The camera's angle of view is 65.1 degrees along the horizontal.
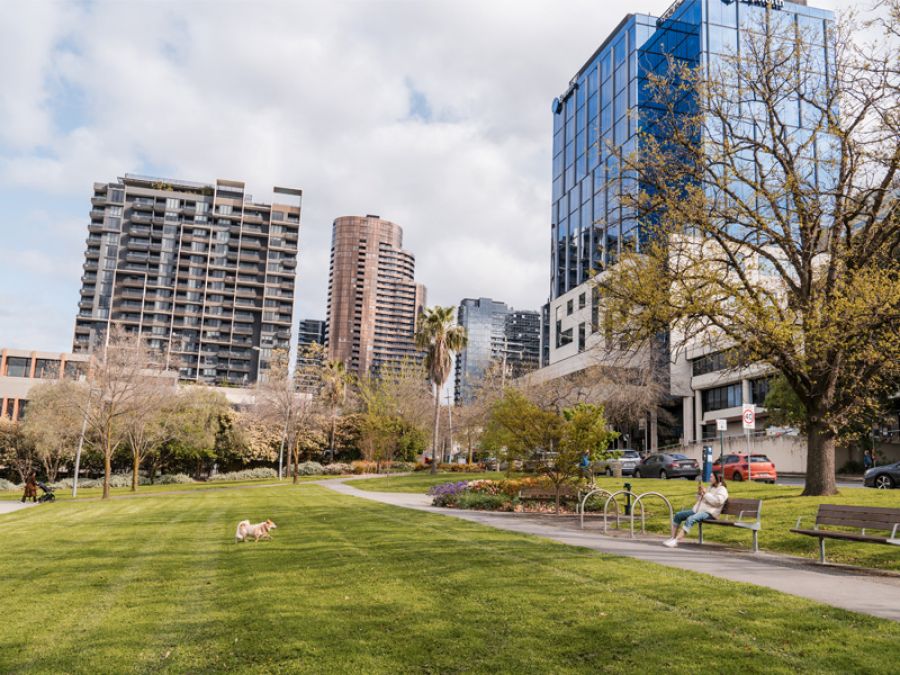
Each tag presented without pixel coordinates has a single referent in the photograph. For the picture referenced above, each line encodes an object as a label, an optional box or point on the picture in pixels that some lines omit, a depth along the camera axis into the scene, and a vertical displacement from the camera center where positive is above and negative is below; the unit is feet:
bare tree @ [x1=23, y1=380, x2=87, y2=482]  149.18 -0.21
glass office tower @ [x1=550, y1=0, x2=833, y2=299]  194.29 +104.65
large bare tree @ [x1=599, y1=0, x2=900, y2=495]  55.31 +18.52
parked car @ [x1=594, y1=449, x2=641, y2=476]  130.10 -3.39
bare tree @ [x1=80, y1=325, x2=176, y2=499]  104.88 +5.65
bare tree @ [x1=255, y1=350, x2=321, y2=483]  157.58 +7.96
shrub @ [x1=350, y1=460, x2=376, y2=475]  183.11 -8.06
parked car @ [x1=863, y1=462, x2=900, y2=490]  85.87 -2.63
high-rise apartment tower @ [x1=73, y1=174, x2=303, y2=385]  421.59 +95.99
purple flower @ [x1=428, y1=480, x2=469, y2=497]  77.97 -5.53
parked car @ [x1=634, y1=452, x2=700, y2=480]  113.29 -3.09
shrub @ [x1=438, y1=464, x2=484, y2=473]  176.55 -7.18
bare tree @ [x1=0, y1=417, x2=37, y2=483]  168.96 -6.14
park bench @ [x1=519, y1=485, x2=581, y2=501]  69.21 -5.00
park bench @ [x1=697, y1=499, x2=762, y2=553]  38.14 -3.67
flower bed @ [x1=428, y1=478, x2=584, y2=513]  69.29 -5.73
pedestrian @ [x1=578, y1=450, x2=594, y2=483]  64.87 -2.22
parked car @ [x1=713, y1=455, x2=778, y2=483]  103.50 -2.66
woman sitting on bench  41.47 -3.51
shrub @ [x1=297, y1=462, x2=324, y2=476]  188.21 -9.39
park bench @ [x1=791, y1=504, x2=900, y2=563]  32.22 -3.21
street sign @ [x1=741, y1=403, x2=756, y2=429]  84.07 +4.10
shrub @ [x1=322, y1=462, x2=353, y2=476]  187.29 -9.11
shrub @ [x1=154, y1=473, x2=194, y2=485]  168.96 -12.04
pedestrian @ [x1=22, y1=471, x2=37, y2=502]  100.32 -9.30
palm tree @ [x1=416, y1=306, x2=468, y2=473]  174.09 +24.14
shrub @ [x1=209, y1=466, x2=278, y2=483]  178.76 -11.04
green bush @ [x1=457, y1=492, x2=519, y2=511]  68.97 -6.04
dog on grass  40.73 -5.71
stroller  98.53 -10.11
